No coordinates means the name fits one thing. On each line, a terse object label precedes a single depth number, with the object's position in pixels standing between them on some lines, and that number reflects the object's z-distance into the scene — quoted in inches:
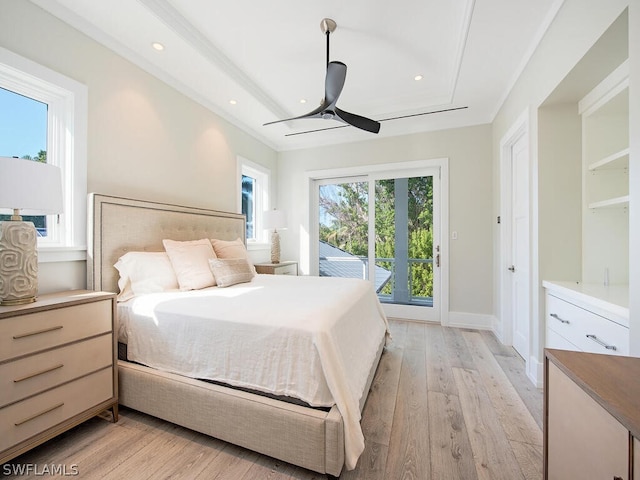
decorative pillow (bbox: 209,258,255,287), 94.9
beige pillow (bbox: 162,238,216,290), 88.7
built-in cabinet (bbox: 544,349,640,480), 24.2
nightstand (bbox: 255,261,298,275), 143.6
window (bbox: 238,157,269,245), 162.2
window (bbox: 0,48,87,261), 70.1
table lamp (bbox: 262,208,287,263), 154.5
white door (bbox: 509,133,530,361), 98.5
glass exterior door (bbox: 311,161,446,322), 152.0
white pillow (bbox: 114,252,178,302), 80.7
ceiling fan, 77.1
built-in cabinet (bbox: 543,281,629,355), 54.2
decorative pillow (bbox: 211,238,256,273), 109.8
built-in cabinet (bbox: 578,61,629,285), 74.0
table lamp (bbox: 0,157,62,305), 54.2
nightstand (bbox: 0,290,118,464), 49.8
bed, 49.4
